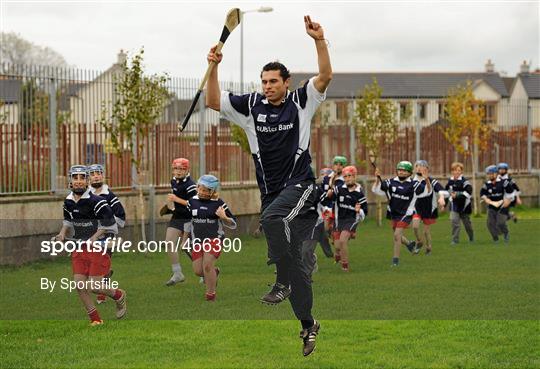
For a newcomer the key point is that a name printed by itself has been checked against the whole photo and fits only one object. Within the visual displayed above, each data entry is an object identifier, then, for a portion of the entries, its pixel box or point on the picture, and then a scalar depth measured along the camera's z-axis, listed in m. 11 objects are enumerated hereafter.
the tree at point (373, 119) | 34.75
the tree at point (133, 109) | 24.64
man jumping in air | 8.36
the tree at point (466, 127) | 39.69
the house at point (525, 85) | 90.12
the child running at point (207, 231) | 16.62
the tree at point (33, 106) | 22.66
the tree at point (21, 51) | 75.38
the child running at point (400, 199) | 21.77
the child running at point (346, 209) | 20.91
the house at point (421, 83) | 87.09
